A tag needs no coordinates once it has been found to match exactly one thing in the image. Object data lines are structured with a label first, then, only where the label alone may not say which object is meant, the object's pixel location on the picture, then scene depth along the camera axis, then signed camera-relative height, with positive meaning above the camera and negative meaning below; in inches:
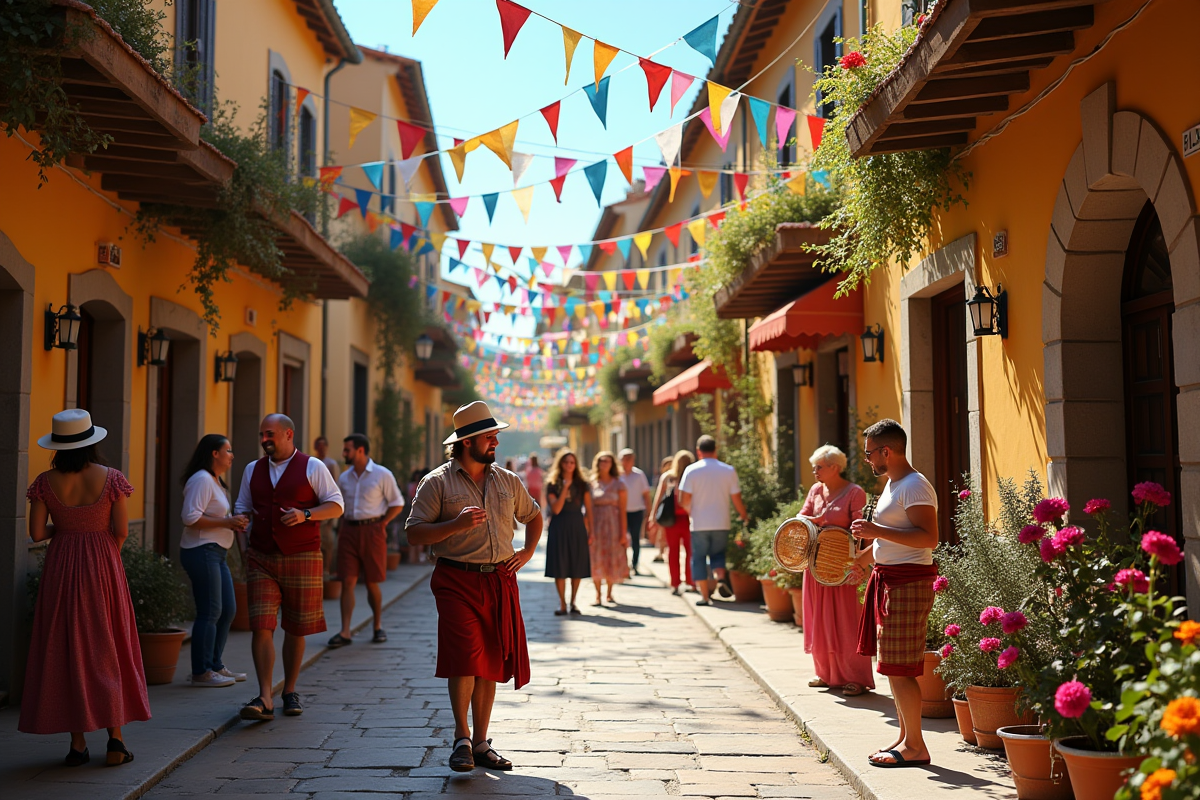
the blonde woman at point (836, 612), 293.3 -33.9
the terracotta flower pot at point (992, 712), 217.2 -45.0
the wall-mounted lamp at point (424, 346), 821.2 +109.4
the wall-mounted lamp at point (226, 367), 460.9 +54.2
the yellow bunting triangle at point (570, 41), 323.3 +131.3
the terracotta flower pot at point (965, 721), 231.6 -49.4
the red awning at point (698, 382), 677.3 +66.7
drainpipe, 652.1 +98.0
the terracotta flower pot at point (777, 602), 424.8 -44.0
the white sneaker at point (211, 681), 301.4 -49.8
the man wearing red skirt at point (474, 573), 221.6 -16.3
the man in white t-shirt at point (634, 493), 633.0 -1.4
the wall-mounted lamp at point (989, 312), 284.5 +44.7
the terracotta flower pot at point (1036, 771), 187.5 -48.6
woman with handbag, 539.2 -13.4
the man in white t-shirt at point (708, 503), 483.8 -5.9
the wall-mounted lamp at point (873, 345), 404.8 +52.1
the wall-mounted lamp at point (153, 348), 376.2 +51.3
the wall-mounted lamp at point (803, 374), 529.2 +54.3
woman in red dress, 213.5 -21.5
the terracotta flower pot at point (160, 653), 303.9 -42.6
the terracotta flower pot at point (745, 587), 496.4 -44.5
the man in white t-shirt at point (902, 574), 214.7 -17.4
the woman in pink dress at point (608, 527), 520.1 -17.0
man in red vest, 264.5 -13.9
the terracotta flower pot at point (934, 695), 262.2 -49.6
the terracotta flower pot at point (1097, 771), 160.4 -41.9
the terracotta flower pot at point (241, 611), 396.5 -41.4
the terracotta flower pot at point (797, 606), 395.5 -42.4
